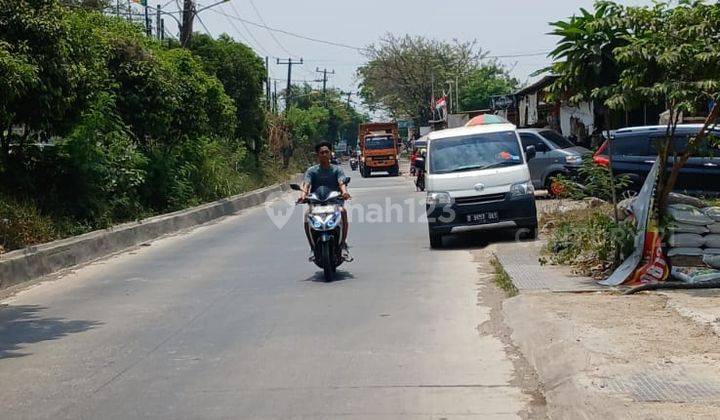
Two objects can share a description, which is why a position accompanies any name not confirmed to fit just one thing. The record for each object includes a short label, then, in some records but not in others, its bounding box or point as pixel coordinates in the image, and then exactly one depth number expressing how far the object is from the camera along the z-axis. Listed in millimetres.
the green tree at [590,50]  10016
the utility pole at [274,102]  57003
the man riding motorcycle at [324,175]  12492
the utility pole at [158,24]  34325
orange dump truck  53906
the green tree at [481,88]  70250
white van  15133
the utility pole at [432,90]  65925
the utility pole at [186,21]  31938
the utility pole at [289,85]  73450
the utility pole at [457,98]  72625
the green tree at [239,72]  35375
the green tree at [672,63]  9539
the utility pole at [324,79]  114600
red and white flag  55062
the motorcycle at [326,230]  11820
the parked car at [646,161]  17906
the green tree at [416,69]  78875
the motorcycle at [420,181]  30425
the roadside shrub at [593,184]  11969
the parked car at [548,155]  23562
